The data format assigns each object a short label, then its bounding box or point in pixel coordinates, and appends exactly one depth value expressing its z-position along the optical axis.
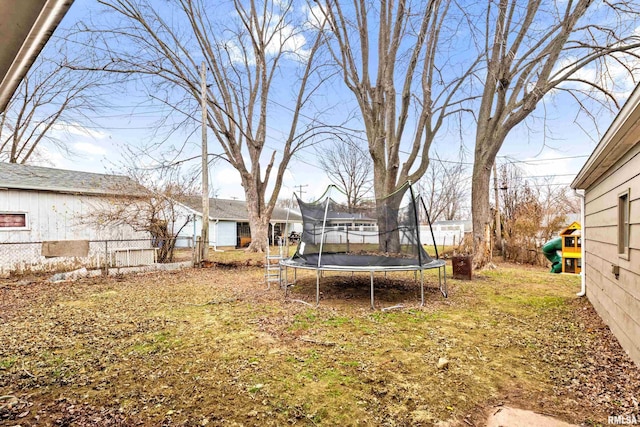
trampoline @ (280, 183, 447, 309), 5.94
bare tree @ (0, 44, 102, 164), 13.93
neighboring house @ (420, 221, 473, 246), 22.39
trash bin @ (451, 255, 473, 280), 8.15
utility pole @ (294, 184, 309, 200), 35.73
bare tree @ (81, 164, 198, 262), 9.80
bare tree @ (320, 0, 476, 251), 9.33
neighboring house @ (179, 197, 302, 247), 19.42
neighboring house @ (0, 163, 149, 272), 8.39
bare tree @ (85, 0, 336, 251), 11.20
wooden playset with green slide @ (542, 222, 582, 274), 9.30
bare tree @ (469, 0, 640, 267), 7.57
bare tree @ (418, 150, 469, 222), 28.58
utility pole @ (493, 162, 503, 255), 13.31
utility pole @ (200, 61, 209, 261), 10.30
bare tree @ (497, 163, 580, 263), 12.07
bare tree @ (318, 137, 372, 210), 27.22
